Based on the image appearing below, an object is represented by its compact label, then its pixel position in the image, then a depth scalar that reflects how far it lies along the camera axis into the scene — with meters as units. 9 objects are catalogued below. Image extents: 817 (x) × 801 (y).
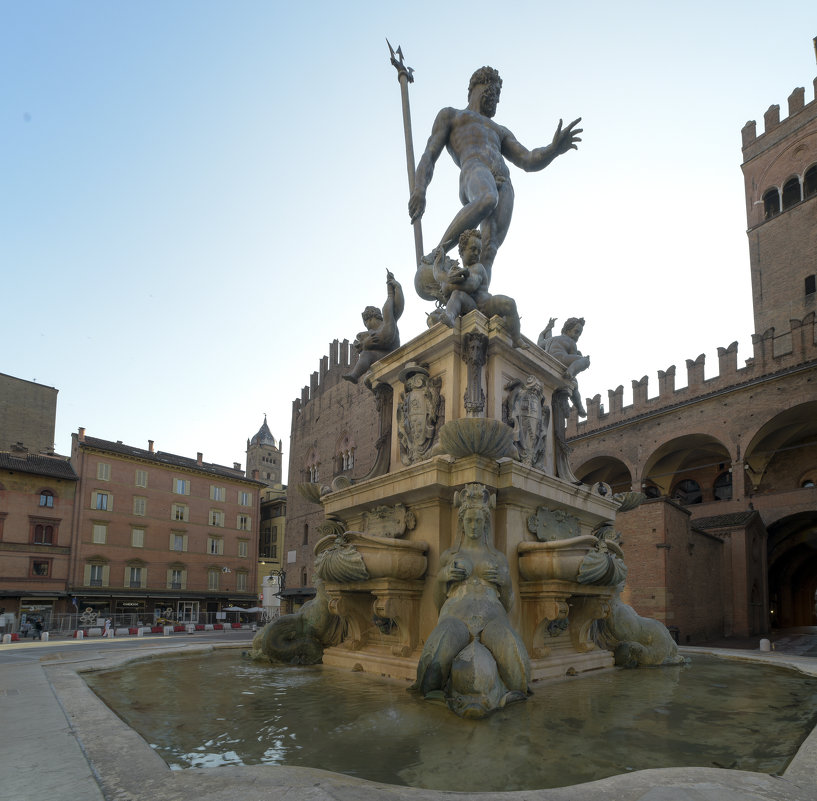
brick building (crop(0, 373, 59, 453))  47.09
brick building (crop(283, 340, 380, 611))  47.62
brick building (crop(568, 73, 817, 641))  22.27
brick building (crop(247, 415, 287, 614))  61.32
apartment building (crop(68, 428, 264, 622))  42.56
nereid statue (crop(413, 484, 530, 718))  4.37
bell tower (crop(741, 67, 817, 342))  37.88
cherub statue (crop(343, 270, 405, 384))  8.58
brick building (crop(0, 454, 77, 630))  38.34
